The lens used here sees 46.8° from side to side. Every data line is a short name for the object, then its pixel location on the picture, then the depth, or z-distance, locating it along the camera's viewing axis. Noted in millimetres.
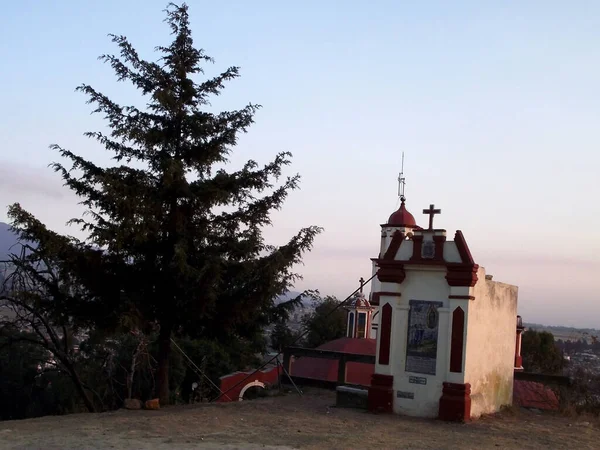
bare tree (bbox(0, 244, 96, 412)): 15250
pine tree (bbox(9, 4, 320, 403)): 14899
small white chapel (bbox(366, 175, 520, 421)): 14211
